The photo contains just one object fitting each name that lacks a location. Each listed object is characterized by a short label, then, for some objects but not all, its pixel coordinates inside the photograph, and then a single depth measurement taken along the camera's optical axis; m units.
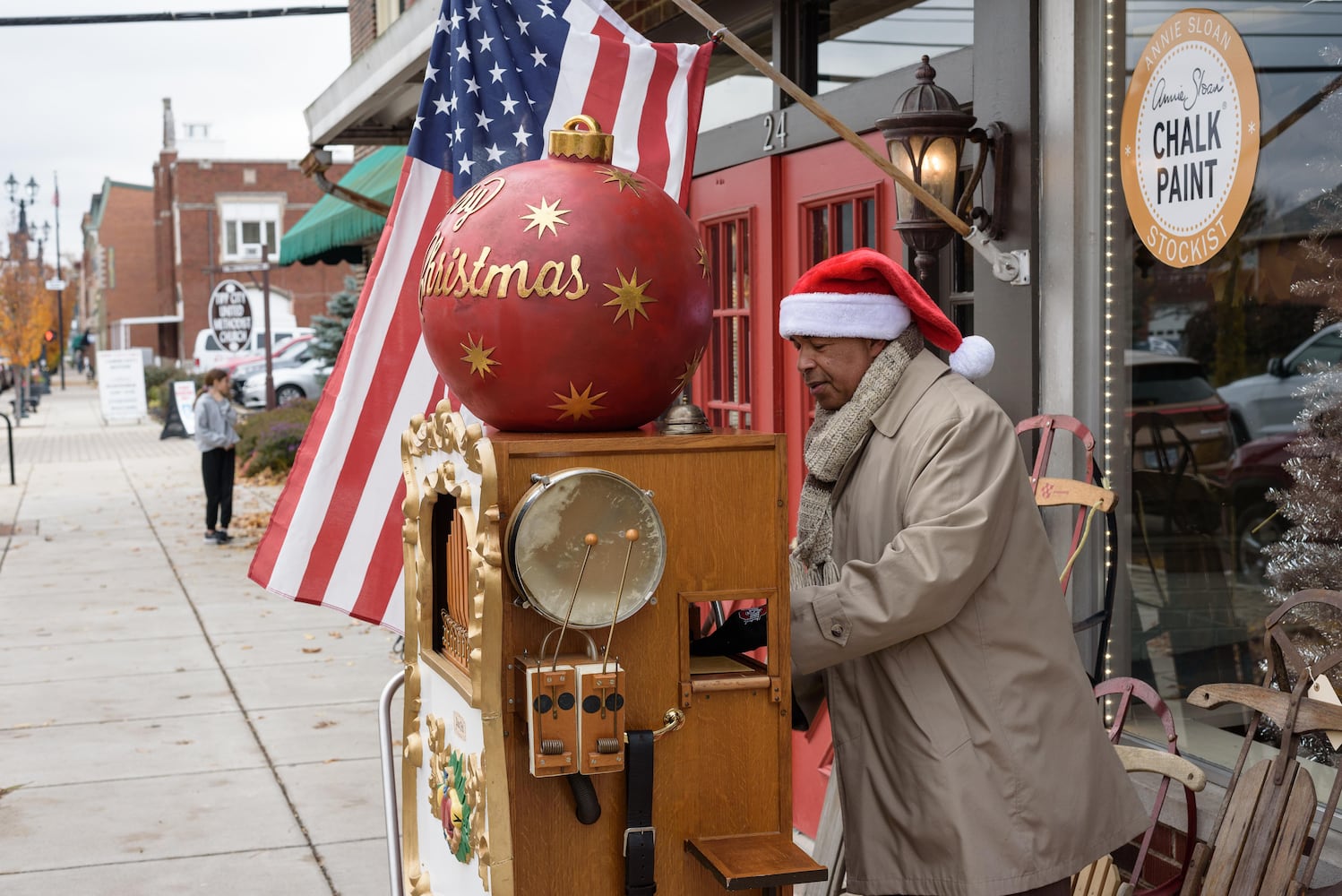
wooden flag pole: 3.57
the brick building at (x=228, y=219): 52.53
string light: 4.16
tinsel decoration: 3.73
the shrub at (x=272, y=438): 19.61
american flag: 4.42
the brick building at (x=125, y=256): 69.38
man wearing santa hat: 2.59
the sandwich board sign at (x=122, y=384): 31.84
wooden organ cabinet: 2.26
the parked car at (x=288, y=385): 31.66
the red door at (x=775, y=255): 5.31
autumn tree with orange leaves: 46.44
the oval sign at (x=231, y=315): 21.09
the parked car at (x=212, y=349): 39.31
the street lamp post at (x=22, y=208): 62.44
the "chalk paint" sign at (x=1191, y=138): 3.85
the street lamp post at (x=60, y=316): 58.06
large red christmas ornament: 2.41
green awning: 11.35
